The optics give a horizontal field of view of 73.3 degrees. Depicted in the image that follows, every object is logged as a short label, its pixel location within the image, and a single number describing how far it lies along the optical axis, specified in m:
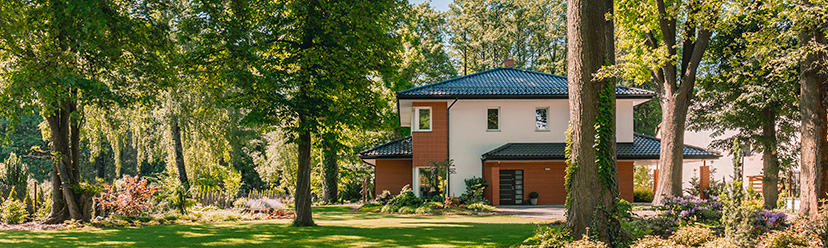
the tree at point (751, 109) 22.52
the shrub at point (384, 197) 26.57
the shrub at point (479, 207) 20.77
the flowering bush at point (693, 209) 11.23
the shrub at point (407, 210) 20.78
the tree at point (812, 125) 14.35
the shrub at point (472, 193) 21.17
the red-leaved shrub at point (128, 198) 15.90
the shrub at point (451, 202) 20.98
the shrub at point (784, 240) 9.23
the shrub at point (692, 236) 9.65
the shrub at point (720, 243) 8.70
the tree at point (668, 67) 19.22
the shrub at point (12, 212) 14.86
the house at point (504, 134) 25.22
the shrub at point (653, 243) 8.79
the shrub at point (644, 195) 28.53
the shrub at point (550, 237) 9.26
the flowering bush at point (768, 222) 10.35
